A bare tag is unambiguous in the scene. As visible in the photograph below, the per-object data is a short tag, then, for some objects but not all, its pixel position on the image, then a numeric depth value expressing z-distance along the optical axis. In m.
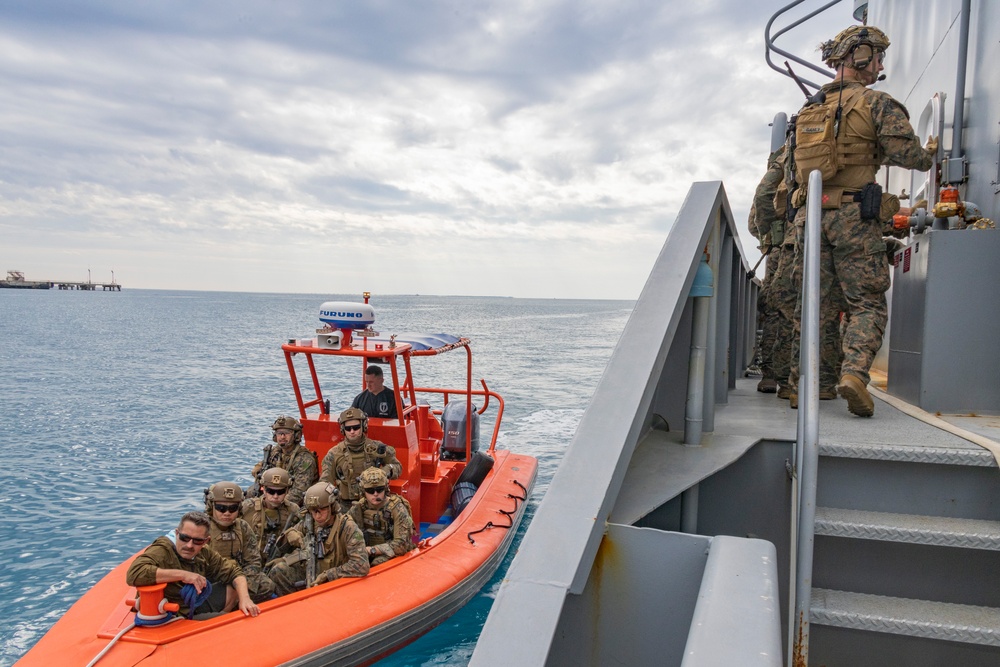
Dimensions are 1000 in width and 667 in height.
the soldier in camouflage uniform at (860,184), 3.66
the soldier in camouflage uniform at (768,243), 4.74
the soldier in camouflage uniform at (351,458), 6.17
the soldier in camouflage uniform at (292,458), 6.45
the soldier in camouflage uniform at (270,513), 5.55
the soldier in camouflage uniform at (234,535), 4.87
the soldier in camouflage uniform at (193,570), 4.24
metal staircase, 2.11
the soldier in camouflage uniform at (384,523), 5.78
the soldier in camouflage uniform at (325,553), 5.35
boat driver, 6.88
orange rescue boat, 4.27
